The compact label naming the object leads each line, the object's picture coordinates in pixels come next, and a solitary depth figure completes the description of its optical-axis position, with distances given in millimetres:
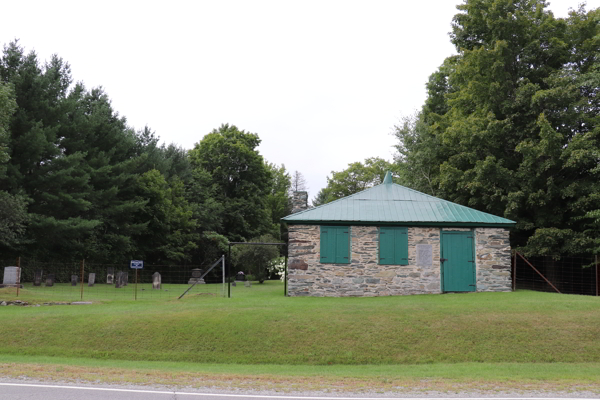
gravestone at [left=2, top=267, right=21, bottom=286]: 21500
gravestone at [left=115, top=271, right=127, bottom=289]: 25500
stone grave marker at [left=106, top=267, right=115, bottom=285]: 27328
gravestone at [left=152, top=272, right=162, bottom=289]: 24094
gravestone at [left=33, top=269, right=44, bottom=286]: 24359
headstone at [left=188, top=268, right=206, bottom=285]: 26219
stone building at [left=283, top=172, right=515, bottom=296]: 18062
